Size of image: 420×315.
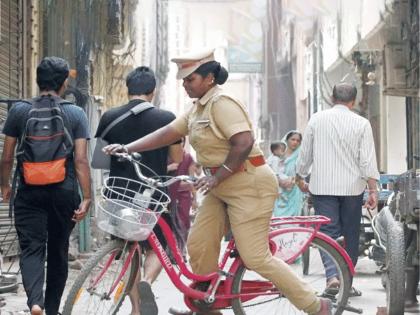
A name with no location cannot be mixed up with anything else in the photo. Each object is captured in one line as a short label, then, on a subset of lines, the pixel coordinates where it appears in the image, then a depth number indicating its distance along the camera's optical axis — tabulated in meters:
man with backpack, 8.46
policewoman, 7.93
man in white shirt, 10.78
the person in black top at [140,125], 9.50
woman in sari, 18.28
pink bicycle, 7.67
